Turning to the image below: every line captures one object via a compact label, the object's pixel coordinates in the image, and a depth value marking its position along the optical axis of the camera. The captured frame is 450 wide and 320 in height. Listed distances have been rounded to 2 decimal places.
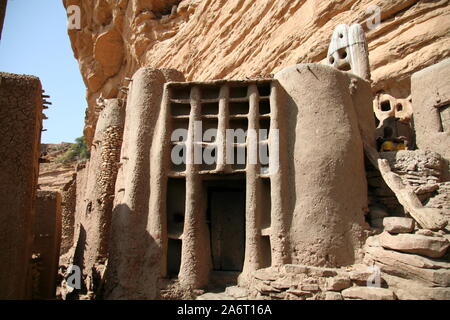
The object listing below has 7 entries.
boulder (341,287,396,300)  7.56
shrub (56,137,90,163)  36.19
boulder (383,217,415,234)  8.48
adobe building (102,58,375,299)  9.27
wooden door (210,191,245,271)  10.77
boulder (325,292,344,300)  7.91
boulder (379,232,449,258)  7.82
